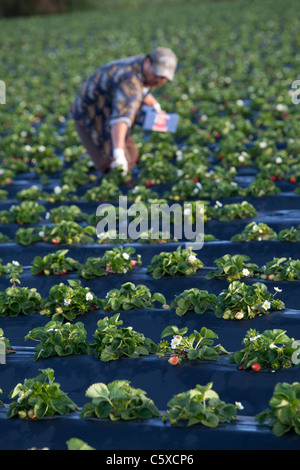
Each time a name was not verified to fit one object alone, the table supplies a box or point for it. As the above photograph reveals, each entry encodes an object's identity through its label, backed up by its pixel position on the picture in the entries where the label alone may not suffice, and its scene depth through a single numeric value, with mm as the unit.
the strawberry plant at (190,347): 7176
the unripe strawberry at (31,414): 6375
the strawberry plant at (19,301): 8781
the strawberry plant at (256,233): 10234
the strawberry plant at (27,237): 11297
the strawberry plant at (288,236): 10117
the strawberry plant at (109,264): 9664
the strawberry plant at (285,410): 5750
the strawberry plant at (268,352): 6836
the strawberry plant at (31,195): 13992
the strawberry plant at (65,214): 12065
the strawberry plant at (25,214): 12453
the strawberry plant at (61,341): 7570
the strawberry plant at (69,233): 11109
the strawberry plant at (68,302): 8391
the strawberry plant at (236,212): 11289
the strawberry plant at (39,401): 6379
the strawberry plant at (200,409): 6016
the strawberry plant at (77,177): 14820
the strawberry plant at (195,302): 8227
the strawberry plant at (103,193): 13341
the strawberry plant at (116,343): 7348
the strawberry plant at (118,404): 6207
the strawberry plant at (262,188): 12539
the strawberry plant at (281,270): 8859
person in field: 13437
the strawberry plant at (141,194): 12891
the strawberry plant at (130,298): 8430
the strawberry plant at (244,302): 7941
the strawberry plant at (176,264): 9359
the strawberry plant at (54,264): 9906
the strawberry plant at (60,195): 13805
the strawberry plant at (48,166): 16422
